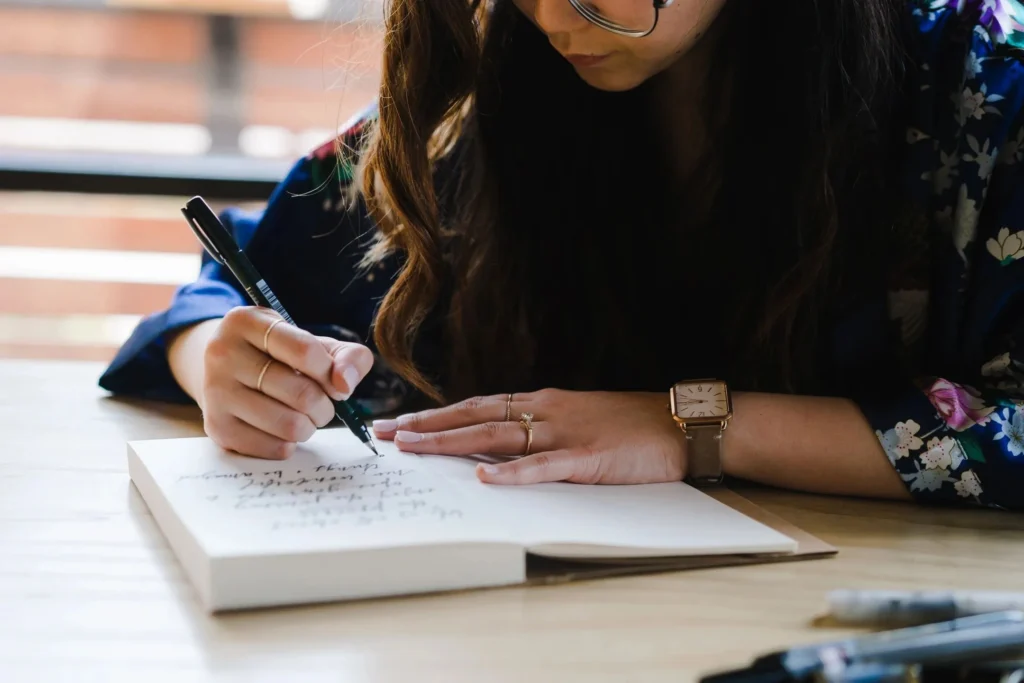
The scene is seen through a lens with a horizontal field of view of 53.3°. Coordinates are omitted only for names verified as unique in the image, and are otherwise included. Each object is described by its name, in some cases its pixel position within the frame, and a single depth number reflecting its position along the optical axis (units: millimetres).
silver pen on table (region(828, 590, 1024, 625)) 559
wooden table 517
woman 838
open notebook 584
